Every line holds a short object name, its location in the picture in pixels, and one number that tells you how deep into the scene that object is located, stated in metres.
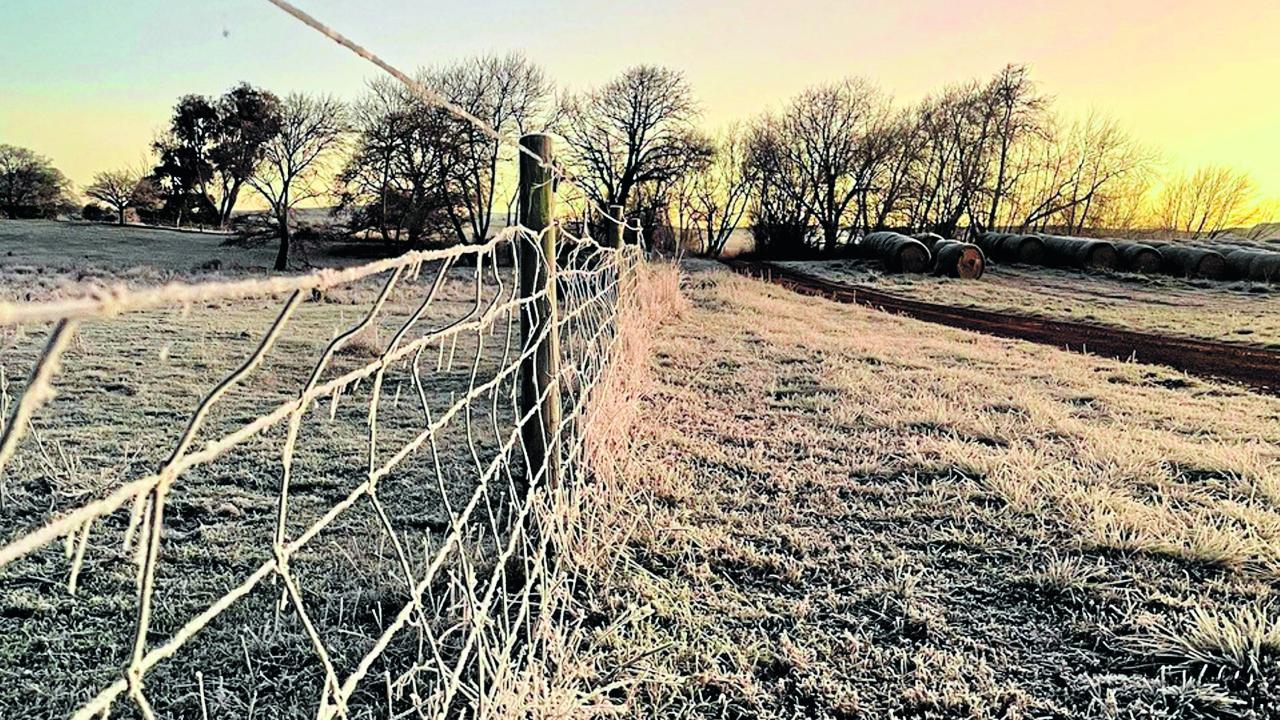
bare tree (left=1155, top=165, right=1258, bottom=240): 33.81
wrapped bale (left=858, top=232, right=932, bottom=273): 19.11
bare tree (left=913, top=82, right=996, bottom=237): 27.88
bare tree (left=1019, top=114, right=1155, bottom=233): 28.98
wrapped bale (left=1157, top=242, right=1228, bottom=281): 17.69
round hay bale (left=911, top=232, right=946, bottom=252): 20.94
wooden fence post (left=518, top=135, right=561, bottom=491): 2.04
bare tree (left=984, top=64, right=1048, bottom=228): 26.69
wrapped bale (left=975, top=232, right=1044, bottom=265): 21.33
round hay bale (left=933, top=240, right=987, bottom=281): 18.22
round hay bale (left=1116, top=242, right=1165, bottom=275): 18.77
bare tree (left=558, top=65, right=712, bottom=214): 29.80
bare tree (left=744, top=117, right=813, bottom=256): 31.00
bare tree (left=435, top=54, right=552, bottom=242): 23.52
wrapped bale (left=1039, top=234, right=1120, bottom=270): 19.39
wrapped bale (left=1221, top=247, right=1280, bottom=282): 16.53
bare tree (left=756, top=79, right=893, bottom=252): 30.41
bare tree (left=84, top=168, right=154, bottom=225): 30.16
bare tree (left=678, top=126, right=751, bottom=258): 32.38
